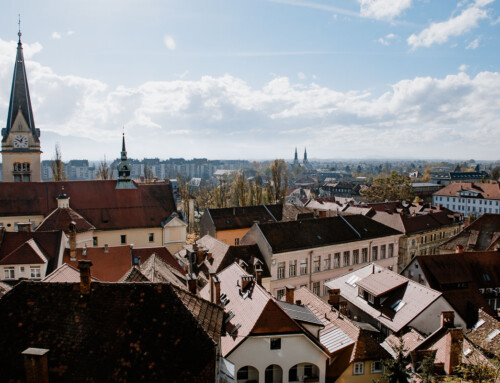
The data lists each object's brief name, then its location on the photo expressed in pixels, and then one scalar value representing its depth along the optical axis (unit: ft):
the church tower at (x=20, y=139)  159.94
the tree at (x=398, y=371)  55.01
